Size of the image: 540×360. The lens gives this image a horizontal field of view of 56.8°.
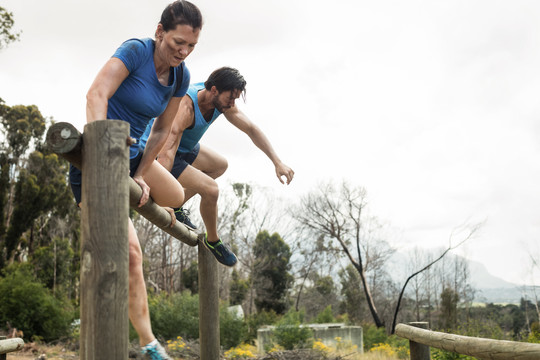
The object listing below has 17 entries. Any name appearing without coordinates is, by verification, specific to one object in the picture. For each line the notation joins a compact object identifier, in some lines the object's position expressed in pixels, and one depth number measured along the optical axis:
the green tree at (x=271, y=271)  22.83
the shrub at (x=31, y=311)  10.60
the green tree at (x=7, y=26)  14.54
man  3.42
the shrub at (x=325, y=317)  14.77
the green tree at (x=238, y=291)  23.14
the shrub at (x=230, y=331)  10.26
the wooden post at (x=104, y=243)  1.68
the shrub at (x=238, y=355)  7.87
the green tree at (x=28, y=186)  17.14
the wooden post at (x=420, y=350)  3.85
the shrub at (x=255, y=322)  13.54
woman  2.23
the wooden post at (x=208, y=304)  4.23
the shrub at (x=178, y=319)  10.44
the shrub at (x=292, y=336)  9.50
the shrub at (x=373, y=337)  13.82
